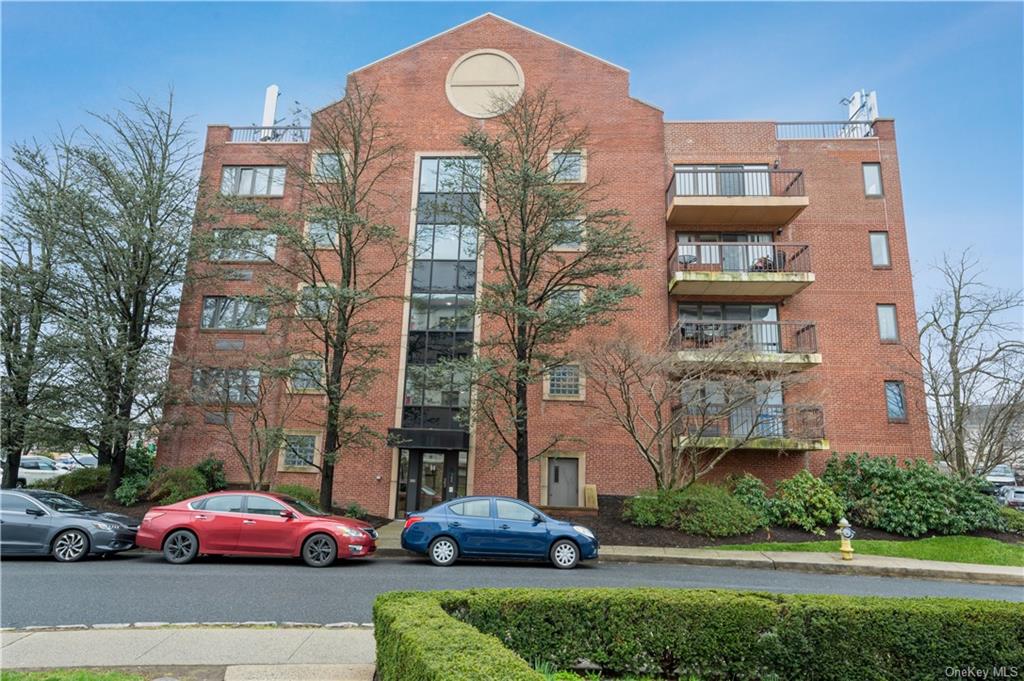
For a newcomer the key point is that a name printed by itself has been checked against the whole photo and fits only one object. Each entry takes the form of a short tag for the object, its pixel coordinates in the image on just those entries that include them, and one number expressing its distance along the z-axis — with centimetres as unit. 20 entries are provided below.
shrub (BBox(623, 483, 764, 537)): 1473
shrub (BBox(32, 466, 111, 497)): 1789
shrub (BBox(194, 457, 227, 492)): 1800
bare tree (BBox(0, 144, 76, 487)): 1692
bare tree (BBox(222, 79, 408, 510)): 1593
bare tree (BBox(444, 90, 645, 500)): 1552
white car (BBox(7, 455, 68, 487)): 3008
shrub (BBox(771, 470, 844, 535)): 1550
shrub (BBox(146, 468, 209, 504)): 1633
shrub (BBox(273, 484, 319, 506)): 1706
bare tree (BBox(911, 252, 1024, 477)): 1611
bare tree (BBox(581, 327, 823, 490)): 1512
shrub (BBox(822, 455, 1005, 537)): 1545
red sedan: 1123
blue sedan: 1167
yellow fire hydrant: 1302
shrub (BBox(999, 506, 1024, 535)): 1551
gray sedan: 1123
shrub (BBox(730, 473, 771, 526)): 1558
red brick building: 1853
